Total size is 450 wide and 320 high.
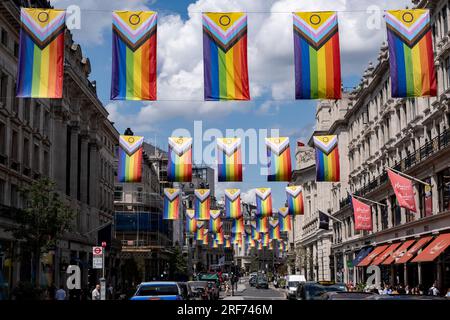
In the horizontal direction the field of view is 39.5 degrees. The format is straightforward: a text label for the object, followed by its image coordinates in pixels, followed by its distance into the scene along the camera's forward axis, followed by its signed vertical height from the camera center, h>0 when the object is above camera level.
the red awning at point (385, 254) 50.09 -0.21
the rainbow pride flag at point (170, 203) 50.53 +4.07
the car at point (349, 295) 17.63 -1.24
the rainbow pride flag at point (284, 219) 62.99 +3.39
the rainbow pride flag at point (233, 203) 50.94 +4.08
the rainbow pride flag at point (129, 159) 35.09 +5.34
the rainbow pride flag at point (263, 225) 66.31 +2.93
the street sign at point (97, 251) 31.76 +0.20
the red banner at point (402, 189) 37.66 +3.74
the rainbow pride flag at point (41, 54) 20.00 +6.46
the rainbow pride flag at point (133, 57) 19.83 +6.27
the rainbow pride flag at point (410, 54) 20.30 +6.40
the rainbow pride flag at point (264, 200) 51.62 +4.34
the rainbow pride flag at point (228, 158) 33.53 +5.05
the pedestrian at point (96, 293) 34.93 -2.11
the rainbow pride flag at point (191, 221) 67.19 +3.53
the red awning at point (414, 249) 41.50 +0.14
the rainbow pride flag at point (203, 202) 52.52 +4.33
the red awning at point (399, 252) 45.70 -0.06
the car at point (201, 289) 36.07 -2.20
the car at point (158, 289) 21.38 -1.20
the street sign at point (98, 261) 31.47 -0.31
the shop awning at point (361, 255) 60.86 -0.32
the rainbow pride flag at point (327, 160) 34.56 +5.04
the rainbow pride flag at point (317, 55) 20.02 +6.32
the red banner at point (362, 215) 48.84 +2.86
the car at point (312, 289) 28.05 -1.71
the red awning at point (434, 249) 36.65 +0.12
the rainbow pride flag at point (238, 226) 65.81 +2.83
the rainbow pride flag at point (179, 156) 34.50 +5.34
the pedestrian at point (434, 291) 33.70 -2.17
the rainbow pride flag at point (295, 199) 52.09 +4.41
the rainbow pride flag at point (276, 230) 69.39 +2.50
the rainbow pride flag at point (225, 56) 19.91 +6.27
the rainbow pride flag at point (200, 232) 72.86 +2.55
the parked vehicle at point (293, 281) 57.52 -2.65
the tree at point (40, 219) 34.75 +2.03
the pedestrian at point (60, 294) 31.49 -1.95
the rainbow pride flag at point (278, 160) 34.53 +5.08
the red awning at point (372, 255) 54.39 -0.30
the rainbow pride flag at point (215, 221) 64.69 +3.41
